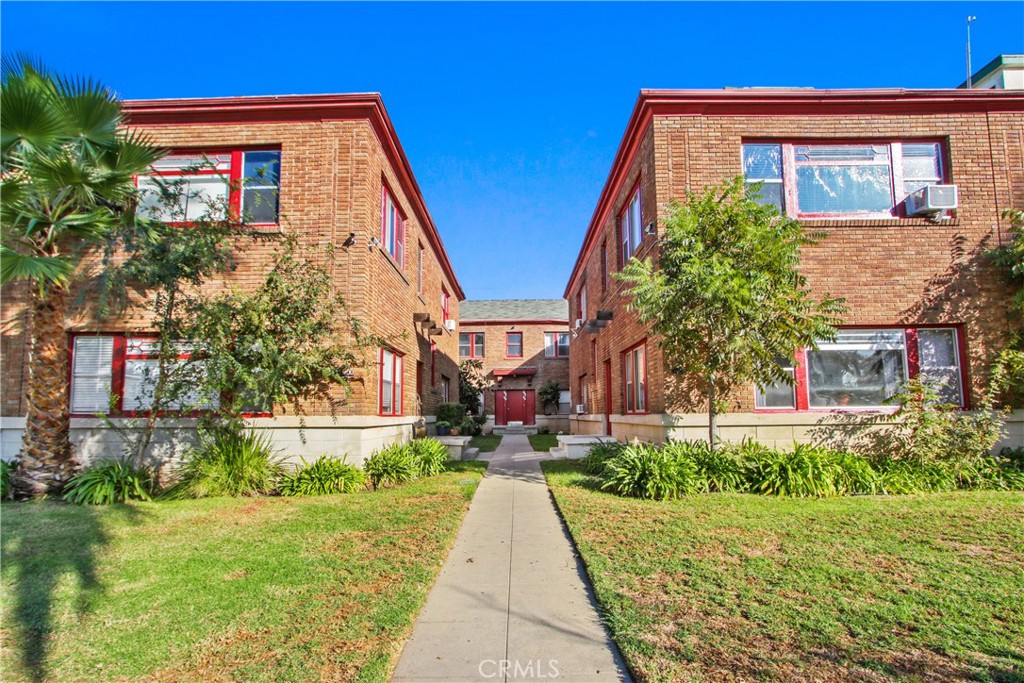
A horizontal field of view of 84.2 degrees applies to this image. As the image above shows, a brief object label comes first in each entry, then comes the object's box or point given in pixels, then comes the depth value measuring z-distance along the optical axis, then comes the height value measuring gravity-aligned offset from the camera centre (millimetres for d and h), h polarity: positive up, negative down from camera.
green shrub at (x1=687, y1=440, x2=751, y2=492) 8242 -1144
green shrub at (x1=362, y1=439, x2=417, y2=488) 9562 -1295
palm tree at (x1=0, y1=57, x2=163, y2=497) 7480 +2885
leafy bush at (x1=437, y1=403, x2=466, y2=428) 18338 -720
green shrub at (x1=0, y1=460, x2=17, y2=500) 8516 -1230
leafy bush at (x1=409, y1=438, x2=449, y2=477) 10802 -1248
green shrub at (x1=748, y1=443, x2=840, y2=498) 7977 -1203
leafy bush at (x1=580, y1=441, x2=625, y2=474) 10195 -1198
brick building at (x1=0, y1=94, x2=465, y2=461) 9891 +3312
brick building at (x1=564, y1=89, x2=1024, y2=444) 9836 +3149
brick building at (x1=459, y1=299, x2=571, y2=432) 32781 +2250
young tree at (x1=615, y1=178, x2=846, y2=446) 7836 +1364
